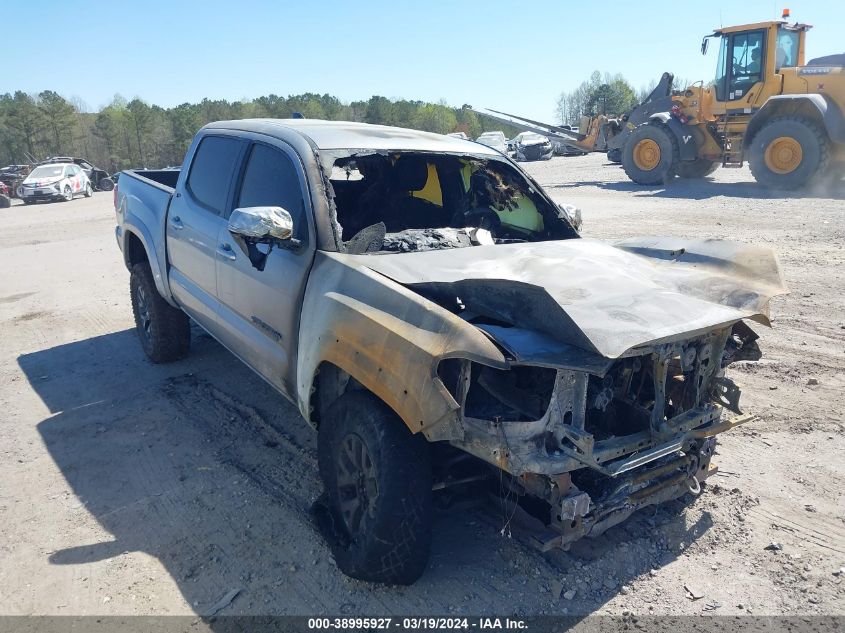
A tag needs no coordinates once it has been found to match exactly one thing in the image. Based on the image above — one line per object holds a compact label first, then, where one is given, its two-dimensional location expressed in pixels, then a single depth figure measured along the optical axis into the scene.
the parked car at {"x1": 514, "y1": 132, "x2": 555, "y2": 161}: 32.53
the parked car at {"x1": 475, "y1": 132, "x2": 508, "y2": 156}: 30.91
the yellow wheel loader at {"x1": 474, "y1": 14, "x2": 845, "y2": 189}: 14.76
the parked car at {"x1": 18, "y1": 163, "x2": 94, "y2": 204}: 24.34
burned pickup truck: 2.55
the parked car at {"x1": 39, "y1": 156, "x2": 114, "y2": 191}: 29.20
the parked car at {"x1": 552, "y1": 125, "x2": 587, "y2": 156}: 34.44
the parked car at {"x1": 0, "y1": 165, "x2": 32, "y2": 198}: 27.62
